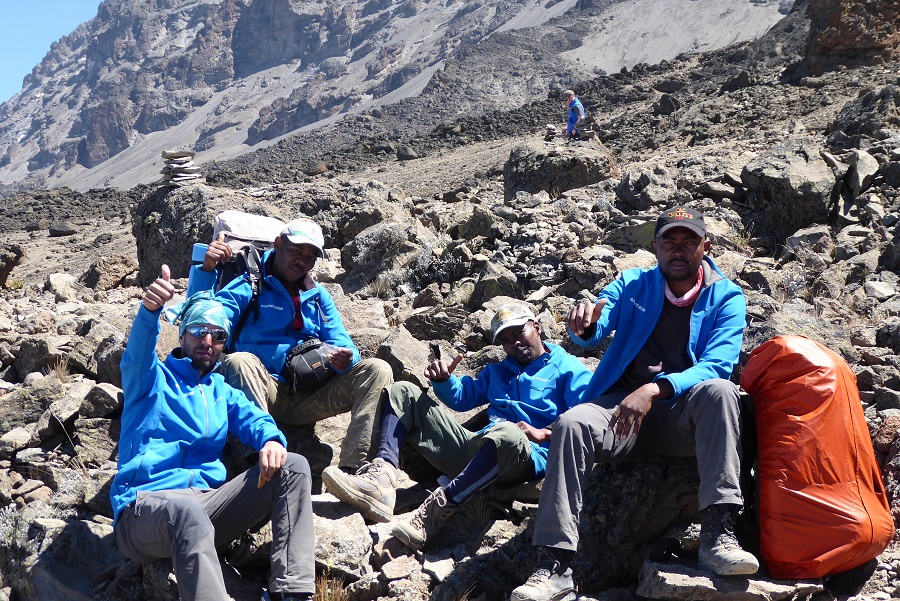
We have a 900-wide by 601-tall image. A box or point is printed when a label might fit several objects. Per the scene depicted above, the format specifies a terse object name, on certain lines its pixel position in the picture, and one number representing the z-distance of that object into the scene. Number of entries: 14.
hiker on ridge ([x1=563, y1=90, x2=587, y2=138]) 22.83
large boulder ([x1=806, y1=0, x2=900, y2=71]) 18.97
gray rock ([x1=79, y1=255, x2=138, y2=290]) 12.99
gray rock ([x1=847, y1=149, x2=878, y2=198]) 8.69
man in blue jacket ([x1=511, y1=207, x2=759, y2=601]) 3.47
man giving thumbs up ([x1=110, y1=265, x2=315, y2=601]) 3.62
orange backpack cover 3.39
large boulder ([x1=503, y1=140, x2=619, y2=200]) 12.44
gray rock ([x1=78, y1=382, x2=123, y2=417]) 5.48
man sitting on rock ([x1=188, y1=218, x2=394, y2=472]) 4.87
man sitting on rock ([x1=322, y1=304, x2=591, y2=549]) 4.22
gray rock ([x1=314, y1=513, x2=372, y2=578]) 4.06
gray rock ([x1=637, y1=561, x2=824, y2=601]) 3.32
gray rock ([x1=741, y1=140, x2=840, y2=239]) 8.55
